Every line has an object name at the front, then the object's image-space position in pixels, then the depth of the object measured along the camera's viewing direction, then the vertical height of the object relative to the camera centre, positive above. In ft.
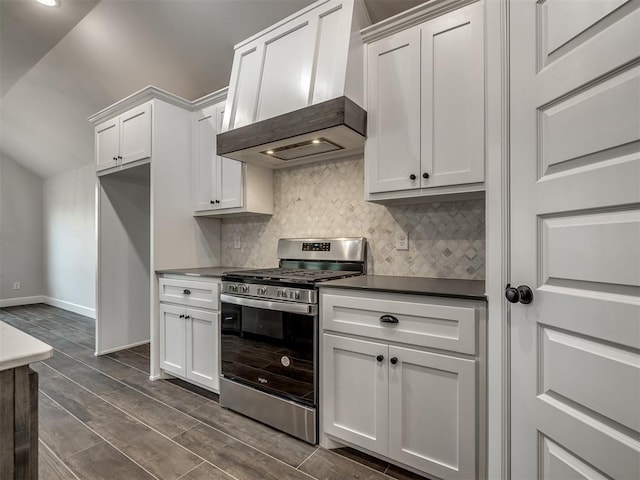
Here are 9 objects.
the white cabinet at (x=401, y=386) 4.63 -2.37
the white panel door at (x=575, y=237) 2.78 -0.02
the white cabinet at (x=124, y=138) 9.32 +3.07
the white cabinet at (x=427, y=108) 5.41 +2.30
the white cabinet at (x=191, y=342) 7.80 -2.69
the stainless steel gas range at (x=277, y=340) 6.06 -2.09
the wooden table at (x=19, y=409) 2.41 -1.31
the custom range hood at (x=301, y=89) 6.14 +3.08
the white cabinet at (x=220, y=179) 8.80 +1.63
